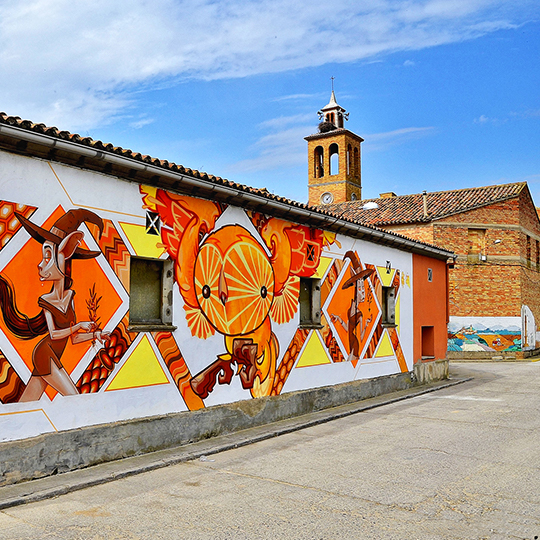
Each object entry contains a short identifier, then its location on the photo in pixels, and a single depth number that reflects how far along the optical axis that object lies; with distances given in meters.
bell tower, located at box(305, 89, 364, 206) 48.41
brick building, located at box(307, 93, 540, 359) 26.41
